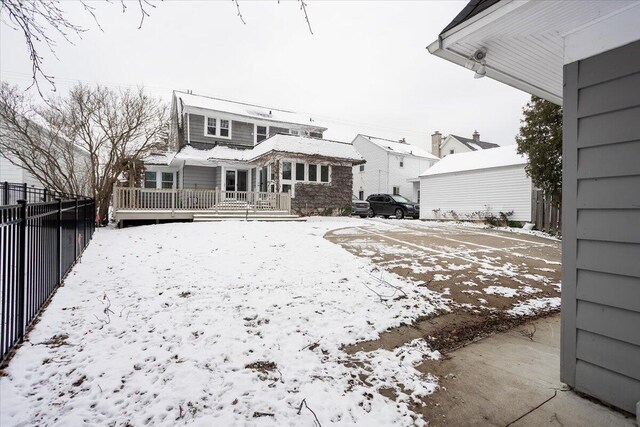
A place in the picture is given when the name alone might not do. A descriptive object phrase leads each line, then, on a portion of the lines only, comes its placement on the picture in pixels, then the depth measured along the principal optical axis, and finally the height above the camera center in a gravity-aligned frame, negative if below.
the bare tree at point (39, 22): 2.69 +1.69
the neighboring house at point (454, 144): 32.72 +7.42
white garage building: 16.64 +1.38
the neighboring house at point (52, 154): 12.29 +1.93
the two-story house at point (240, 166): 13.78 +2.19
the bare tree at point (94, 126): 12.33 +3.20
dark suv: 21.02 +0.03
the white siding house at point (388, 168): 29.77 +3.98
